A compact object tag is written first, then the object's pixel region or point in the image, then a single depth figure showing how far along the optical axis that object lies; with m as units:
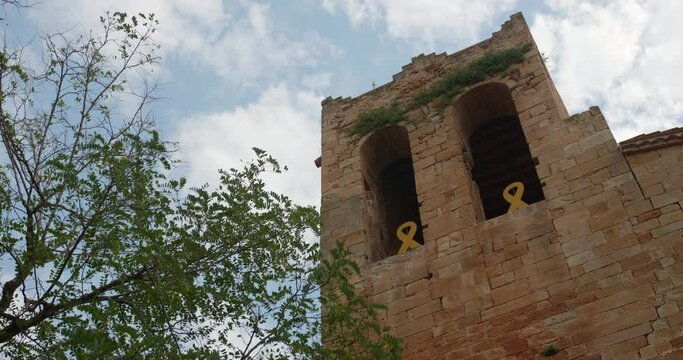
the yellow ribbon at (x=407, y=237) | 10.65
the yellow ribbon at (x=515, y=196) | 10.21
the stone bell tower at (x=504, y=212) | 8.22
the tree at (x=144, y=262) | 7.02
